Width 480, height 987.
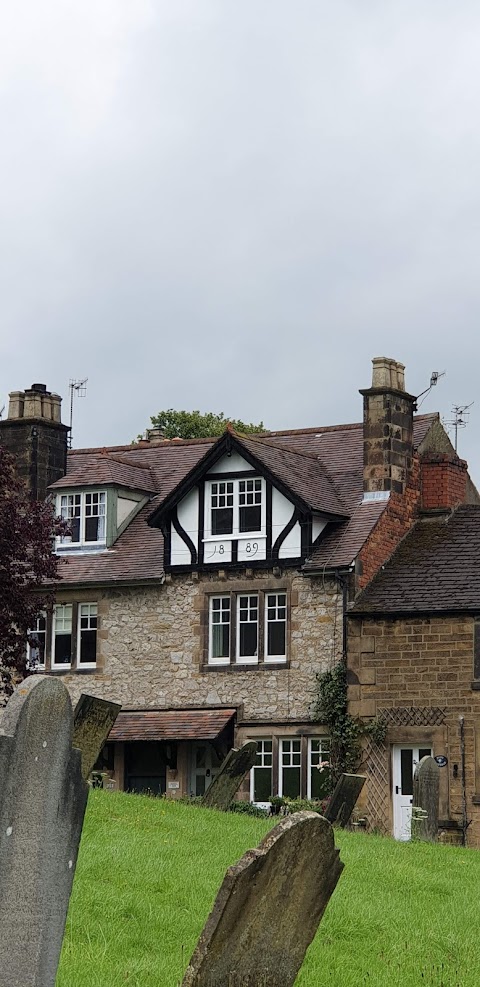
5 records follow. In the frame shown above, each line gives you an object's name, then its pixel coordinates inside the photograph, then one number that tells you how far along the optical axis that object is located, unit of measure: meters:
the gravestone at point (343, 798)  25.06
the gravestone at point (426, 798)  26.84
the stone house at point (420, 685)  34.81
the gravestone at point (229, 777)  26.69
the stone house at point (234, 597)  37.16
